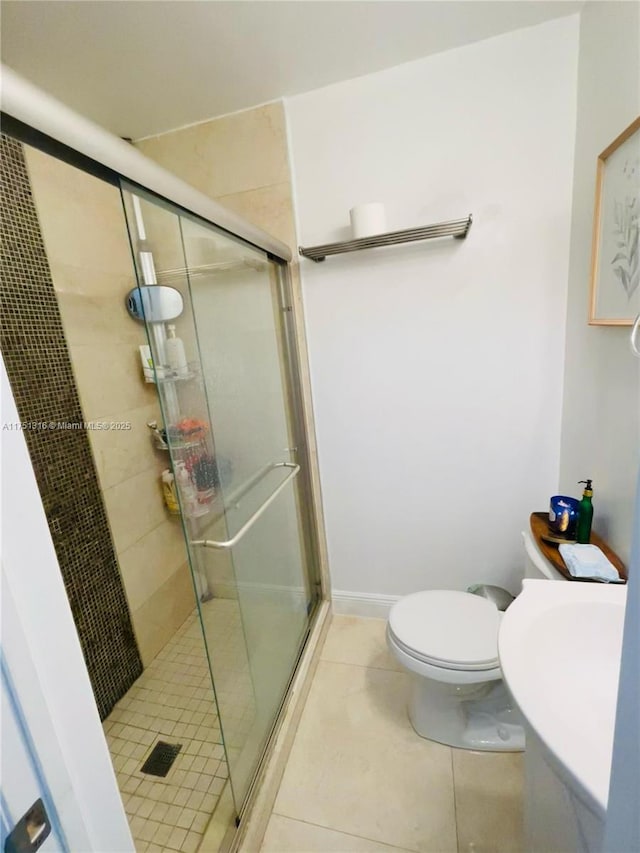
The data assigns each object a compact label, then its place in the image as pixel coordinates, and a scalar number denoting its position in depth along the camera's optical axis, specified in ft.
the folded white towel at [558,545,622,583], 3.28
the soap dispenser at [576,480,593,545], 3.77
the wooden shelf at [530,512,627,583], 3.44
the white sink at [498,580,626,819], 1.76
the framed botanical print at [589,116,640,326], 3.06
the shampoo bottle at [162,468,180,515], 5.79
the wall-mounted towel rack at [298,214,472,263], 4.28
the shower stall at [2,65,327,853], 2.85
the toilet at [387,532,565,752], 3.82
